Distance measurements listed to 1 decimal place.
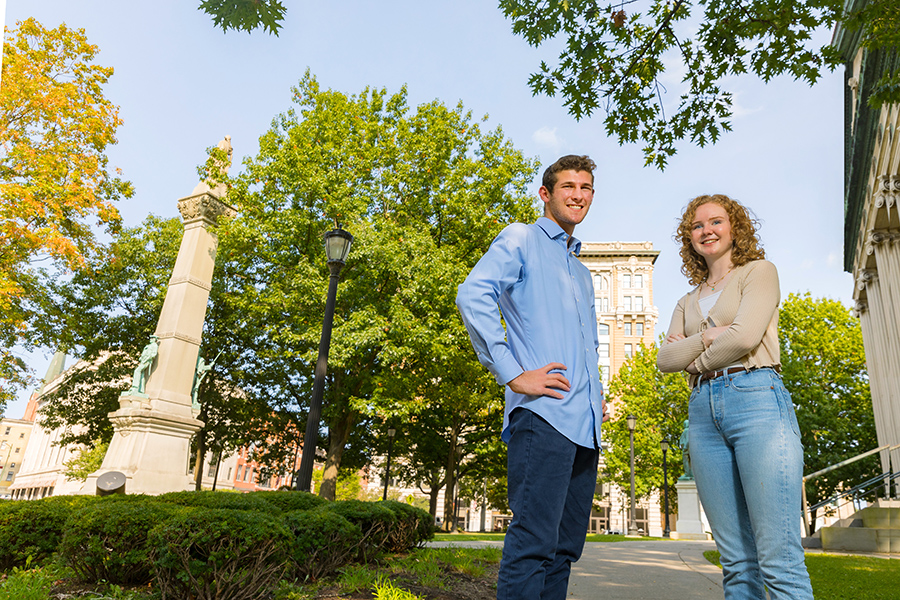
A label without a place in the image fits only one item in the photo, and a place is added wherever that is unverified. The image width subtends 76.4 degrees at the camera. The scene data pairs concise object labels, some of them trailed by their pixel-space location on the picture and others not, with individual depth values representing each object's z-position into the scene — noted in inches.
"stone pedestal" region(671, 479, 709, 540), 794.2
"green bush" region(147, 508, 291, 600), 149.0
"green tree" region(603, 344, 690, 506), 1497.3
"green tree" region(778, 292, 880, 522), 1175.6
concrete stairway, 460.4
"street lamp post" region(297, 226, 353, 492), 358.0
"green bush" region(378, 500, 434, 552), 279.0
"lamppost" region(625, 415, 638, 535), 1067.9
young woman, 95.6
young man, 89.6
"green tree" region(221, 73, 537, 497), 703.1
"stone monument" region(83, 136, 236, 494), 531.8
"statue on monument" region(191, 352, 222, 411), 619.9
